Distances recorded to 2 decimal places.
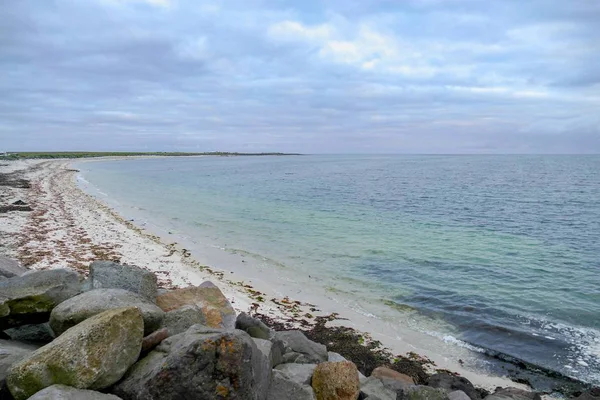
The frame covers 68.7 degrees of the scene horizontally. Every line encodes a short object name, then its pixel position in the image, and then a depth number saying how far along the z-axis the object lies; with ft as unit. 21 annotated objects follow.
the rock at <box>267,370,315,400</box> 21.44
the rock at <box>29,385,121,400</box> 16.00
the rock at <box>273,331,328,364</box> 28.04
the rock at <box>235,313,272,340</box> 28.66
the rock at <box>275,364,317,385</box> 23.92
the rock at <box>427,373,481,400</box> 31.48
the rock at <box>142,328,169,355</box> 20.66
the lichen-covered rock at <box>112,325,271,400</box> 16.69
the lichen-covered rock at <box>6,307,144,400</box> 17.46
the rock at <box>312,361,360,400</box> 23.99
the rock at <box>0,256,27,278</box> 32.32
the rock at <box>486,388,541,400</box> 29.73
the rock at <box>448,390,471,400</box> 27.91
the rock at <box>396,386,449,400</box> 26.07
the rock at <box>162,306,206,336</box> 24.43
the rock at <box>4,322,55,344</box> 23.63
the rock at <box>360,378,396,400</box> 25.86
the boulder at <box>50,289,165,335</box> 21.52
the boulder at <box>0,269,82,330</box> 23.39
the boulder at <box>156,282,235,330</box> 29.68
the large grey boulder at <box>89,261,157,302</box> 27.04
